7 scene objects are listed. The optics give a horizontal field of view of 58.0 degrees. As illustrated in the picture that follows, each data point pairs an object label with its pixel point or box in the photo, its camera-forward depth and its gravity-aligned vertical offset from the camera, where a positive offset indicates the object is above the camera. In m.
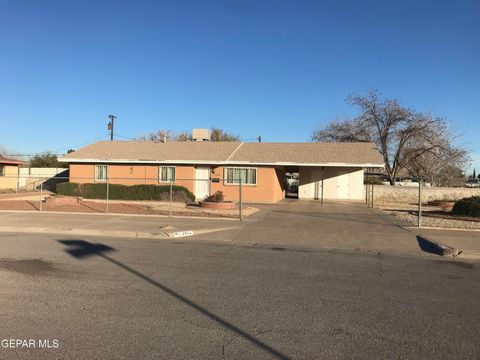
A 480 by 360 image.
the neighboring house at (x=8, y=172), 34.78 +1.08
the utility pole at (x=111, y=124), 49.51 +7.10
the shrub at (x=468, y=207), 18.36 -0.71
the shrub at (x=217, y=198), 20.31 -0.50
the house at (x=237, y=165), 27.31 +1.49
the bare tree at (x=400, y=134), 40.22 +5.29
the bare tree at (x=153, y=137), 76.76 +8.93
